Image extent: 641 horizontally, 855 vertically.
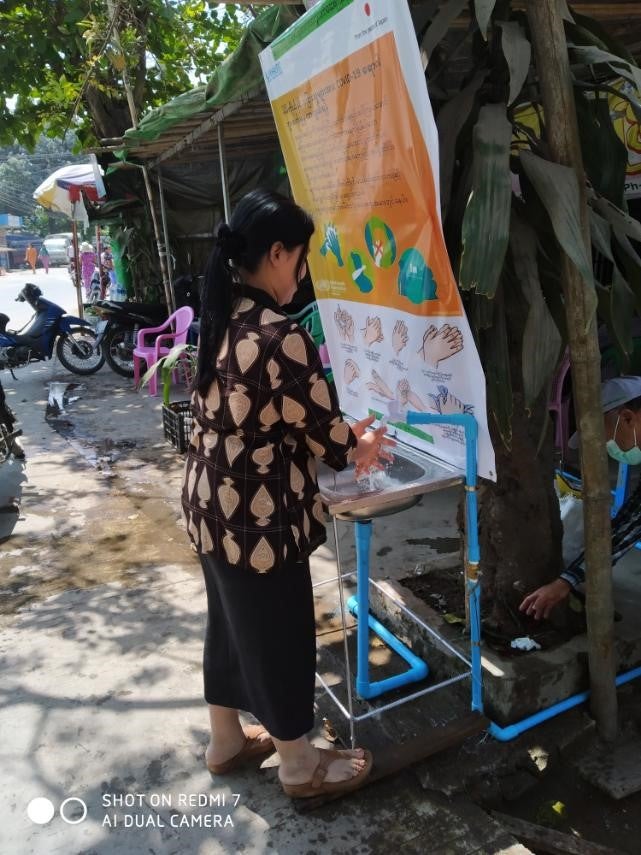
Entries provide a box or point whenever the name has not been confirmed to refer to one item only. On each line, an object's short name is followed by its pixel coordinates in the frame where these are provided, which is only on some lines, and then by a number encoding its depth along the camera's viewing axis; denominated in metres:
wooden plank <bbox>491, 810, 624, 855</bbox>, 1.85
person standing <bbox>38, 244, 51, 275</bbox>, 33.63
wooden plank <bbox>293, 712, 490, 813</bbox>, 1.96
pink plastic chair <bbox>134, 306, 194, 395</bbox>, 6.97
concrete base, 2.18
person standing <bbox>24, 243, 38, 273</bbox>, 31.00
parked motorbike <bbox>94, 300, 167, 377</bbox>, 8.35
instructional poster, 1.78
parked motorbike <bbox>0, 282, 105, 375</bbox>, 8.34
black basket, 5.15
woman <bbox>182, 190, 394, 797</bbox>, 1.67
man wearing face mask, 2.34
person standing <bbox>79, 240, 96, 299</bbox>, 15.91
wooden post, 1.76
